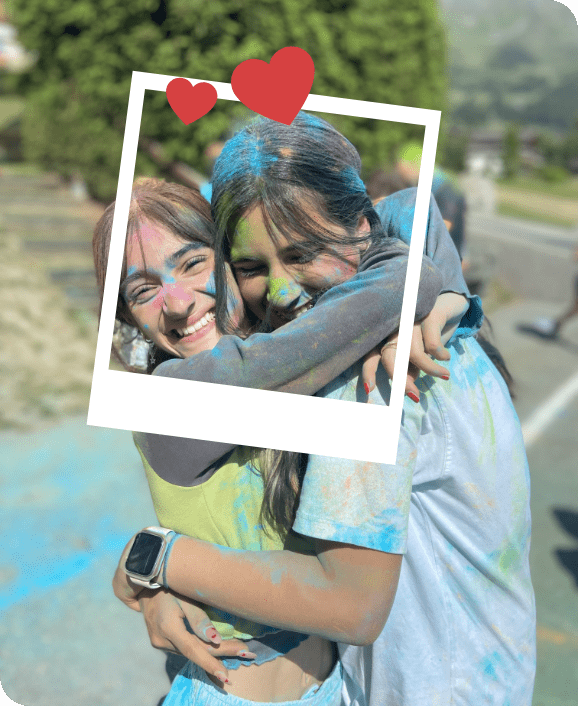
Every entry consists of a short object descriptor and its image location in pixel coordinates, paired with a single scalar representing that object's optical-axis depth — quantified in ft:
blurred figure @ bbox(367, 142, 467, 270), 7.02
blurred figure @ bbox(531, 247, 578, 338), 25.43
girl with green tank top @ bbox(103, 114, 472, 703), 3.29
